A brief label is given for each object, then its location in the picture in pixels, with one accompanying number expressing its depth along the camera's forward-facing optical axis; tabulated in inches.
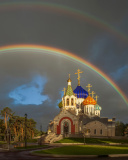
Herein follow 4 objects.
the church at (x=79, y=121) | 2314.7
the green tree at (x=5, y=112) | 2477.2
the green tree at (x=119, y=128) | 3496.0
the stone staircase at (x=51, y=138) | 1940.4
